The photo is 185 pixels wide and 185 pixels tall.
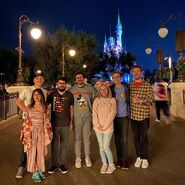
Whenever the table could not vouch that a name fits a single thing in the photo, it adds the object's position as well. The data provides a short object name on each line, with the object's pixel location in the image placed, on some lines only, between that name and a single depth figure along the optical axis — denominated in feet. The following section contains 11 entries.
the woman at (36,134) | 10.47
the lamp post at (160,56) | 46.09
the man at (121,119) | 11.87
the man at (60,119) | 11.41
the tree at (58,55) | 66.78
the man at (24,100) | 10.83
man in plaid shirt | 11.94
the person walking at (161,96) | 24.10
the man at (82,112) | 11.97
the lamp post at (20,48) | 30.60
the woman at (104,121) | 11.32
